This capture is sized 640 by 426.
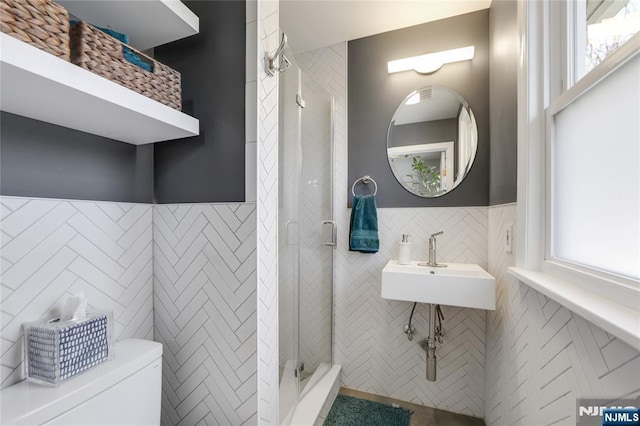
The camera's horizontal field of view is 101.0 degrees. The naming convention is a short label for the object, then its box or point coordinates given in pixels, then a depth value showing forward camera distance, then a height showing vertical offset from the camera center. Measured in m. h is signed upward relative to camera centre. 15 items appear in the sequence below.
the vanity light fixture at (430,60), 1.73 +1.03
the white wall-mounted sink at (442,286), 1.35 -0.40
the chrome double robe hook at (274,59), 1.07 +0.63
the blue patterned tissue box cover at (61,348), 0.77 -0.41
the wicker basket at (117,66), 0.77 +0.48
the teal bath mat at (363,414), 1.60 -1.29
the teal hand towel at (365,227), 1.82 -0.10
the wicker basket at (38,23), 0.62 +0.48
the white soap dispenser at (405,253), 1.73 -0.27
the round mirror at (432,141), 1.75 +0.49
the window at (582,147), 0.63 +0.20
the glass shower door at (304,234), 1.39 -0.14
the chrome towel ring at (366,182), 1.92 +0.22
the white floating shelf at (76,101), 0.63 +0.33
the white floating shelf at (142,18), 0.94 +0.75
